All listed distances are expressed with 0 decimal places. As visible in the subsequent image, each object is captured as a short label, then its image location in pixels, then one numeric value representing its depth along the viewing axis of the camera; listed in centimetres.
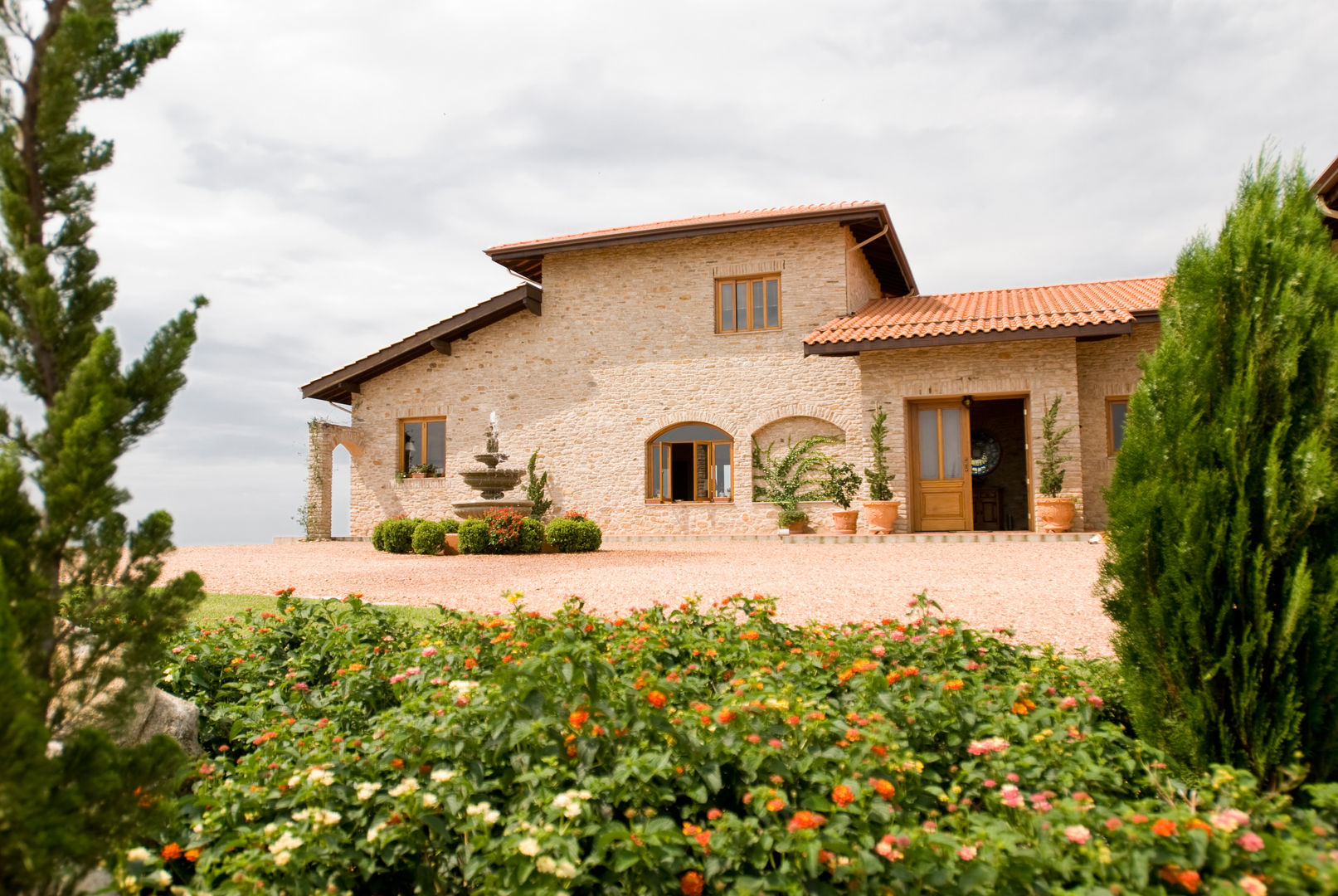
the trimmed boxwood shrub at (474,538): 1350
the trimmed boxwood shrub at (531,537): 1348
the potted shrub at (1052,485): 1409
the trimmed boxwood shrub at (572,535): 1353
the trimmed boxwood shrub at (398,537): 1445
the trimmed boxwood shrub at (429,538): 1385
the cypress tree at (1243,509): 285
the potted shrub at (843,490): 1516
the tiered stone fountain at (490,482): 1505
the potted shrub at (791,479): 1562
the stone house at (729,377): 1484
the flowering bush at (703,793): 215
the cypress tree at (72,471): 174
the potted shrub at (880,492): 1484
